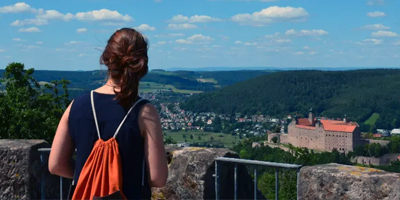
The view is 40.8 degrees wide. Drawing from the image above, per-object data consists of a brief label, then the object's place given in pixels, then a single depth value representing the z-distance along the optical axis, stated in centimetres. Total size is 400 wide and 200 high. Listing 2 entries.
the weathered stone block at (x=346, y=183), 383
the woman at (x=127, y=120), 251
